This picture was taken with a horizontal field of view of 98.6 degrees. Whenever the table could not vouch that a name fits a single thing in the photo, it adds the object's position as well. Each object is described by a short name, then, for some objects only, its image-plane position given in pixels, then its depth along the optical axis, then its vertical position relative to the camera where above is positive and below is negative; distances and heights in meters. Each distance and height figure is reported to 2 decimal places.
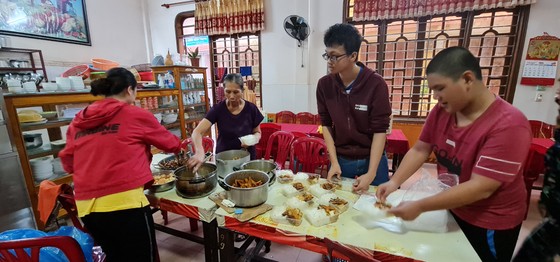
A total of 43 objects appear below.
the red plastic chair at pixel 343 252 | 0.73 -0.56
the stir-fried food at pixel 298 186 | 1.47 -0.66
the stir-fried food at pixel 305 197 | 1.31 -0.65
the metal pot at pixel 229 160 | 1.66 -0.57
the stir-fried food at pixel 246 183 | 1.31 -0.57
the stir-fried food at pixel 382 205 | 1.16 -0.62
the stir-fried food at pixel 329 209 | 1.16 -0.64
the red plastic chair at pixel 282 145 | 2.29 -0.64
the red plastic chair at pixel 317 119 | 4.27 -0.73
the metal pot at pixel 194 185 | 1.41 -0.62
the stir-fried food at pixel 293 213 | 1.16 -0.65
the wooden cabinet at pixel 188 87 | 3.78 -0.14
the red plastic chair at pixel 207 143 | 2.66 -0.70
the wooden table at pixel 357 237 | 0.94 -0.67
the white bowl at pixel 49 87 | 2.36 -0.06
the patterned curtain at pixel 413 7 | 3.45 +1.02
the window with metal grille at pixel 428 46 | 3.68 +0.48
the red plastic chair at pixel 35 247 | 0.98 -0.69
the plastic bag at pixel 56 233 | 1.18 -0.82
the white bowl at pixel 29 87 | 2.25 -0.05
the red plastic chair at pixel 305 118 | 4.35 -0.73
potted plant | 4.35 +0.37
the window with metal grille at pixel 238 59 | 5.02 +0.41
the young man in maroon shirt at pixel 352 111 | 1.35 -0.21
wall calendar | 3.45 +0.18
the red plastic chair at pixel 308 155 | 2.09 -0.67
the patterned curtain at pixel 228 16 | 4.60 +1.20
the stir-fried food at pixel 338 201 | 1.26 -0.64
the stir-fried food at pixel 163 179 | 1.58 -0.67
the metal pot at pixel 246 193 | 1.24 -0.59
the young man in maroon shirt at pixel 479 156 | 0.86 -0.30
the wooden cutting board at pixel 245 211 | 1.19 -0.67
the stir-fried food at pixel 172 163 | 1.75 -0.62
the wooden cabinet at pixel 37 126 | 2.09 -0.42
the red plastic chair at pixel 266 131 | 3.41 -0.74
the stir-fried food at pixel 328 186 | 1.46 -0.65
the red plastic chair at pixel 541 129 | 3.16 -0.72
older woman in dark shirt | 2.06 -0.34
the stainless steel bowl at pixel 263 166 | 1.63 -0.59
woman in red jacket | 1.24 -0.44
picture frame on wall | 3.51 +0.97
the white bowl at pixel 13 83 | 2.18 -0.01
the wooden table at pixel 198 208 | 1.31 -0.73
